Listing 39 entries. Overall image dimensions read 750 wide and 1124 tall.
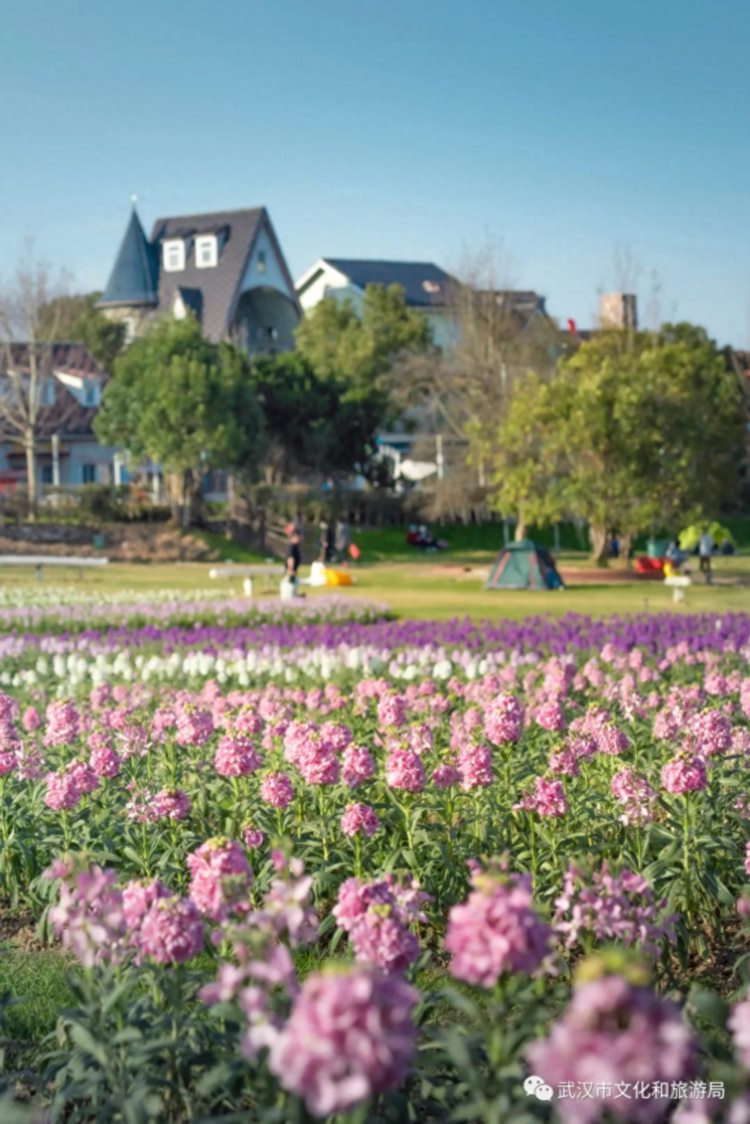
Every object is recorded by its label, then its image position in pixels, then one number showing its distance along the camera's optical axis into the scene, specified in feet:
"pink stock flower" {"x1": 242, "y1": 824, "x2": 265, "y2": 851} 38.26
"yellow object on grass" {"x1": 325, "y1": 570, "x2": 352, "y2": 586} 195.15
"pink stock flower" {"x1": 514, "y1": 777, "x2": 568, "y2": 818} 36.94
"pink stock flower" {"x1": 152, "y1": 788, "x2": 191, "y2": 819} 36.58
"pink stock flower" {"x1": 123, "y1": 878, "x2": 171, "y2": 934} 25.74
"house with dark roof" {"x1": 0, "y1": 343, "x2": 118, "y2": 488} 353.46
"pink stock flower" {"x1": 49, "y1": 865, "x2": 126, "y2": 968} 24.68
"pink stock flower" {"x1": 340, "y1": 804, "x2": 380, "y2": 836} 35.69
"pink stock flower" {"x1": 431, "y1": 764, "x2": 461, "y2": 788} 41.47
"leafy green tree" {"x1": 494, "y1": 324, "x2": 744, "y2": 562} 223.94
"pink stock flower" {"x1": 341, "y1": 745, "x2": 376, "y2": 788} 39.00
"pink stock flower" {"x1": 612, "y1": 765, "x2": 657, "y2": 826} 38.55
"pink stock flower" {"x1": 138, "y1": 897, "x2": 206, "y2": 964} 24.92
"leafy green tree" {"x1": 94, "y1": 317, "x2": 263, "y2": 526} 283.04
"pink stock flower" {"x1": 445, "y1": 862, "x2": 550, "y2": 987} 19.13
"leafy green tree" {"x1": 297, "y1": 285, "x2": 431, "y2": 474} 349.82
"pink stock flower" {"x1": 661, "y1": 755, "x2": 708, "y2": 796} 36.68
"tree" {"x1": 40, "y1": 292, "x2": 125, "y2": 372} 405.66
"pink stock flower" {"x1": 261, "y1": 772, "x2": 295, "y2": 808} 38.81
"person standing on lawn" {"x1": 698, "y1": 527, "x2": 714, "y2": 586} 199.18
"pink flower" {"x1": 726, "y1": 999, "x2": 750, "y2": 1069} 16.37
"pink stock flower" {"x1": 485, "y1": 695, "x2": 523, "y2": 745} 43.37
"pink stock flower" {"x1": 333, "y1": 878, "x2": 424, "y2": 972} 23.17
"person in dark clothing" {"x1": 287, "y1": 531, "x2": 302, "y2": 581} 166.95
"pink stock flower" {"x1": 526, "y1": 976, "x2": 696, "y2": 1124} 15.20
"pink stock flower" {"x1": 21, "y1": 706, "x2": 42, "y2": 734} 57.28
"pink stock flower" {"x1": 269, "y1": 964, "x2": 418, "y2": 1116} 16.09
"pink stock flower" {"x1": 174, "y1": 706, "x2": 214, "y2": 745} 47.52
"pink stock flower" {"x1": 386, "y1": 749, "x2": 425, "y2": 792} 38.04
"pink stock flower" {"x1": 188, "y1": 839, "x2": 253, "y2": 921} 24.73
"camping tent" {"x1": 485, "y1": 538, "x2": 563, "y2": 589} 188.53
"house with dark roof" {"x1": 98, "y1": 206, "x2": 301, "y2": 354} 406.81
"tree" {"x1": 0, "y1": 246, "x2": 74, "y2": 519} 310.67
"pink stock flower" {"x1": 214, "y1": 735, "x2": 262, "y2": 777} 41.47
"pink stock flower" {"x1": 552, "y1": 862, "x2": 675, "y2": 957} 26.27
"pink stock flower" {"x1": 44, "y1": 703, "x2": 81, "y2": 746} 47.79
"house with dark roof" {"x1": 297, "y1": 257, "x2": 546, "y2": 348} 465.53
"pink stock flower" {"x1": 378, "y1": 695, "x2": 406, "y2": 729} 49.08
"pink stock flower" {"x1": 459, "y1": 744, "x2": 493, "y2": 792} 39.36
